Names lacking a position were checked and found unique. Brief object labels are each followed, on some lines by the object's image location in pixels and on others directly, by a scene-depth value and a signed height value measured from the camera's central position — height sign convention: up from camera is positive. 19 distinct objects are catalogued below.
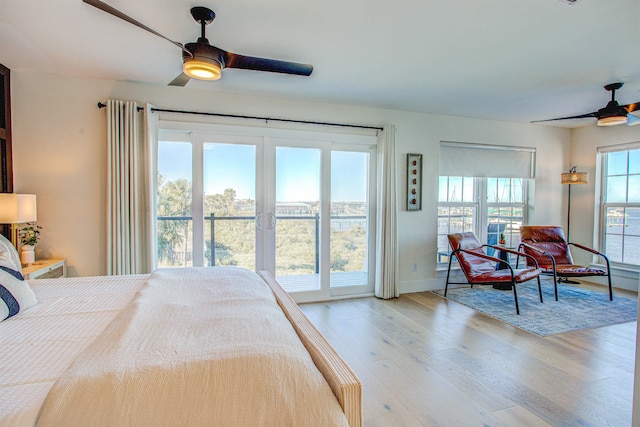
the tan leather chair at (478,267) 3.72 -0.76
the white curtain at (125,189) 3.18 +0.15
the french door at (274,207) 3.58 -0.02
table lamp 2.55 -0.04
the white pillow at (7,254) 1.78 -0.31
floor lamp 4.88 +0.45
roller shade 4.72 +0.71
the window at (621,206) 4.68 +0.03
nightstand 2.62 -0.56
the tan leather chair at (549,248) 4.14 -0.58
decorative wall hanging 4.47 +0.34
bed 0.93 -0.54
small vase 2.79 -0.44
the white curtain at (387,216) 4.20 -0.13
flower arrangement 2.90 -0.29
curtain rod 3.36 +1.00
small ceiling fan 3.35 +1.00
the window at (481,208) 4.84 -0.02
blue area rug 3.31 -1.17
